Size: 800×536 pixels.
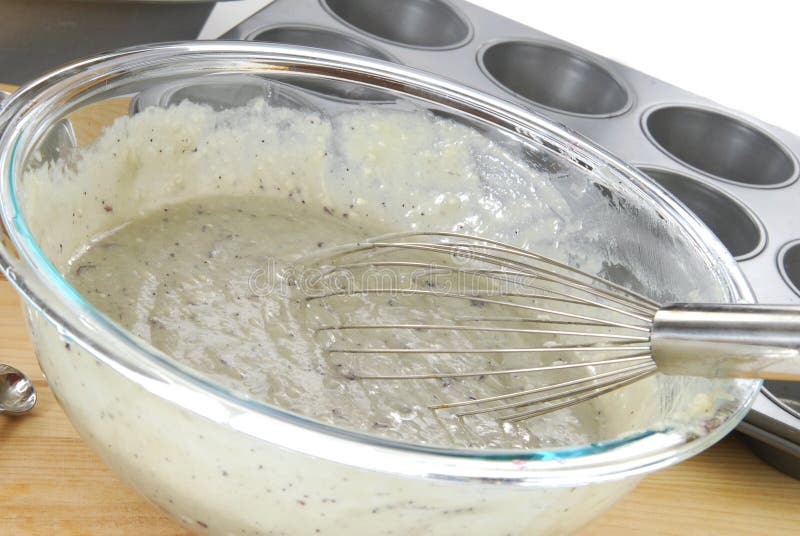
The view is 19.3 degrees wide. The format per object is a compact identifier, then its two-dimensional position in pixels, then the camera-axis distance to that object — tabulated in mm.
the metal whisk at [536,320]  644
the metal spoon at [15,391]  923
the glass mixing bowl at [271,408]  593
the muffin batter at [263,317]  860
